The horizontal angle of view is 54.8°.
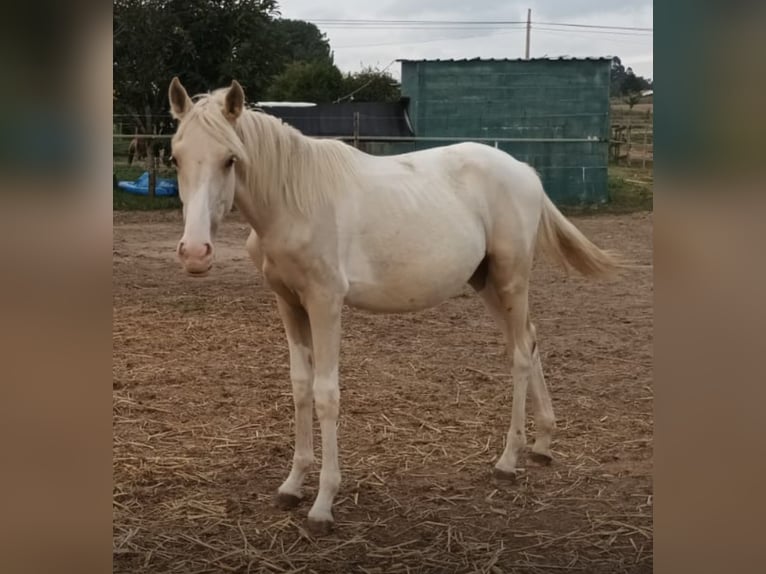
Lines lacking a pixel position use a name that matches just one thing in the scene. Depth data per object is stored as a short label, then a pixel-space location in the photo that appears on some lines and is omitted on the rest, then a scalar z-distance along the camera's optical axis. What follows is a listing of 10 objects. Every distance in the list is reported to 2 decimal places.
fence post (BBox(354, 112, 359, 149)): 13.28
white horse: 2.46
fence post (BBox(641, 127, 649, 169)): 16.21
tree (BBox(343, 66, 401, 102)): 28.94
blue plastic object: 13.23
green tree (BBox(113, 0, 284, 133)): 14.02
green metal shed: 15.63
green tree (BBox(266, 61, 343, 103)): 25.86
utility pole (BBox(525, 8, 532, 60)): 32.70
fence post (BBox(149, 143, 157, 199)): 12.83
